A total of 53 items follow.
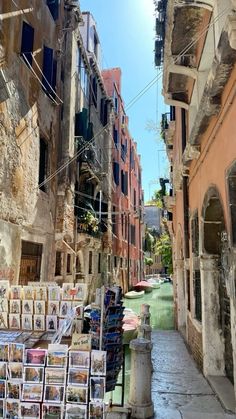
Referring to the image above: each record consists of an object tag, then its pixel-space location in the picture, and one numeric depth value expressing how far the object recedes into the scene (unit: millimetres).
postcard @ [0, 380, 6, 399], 3182
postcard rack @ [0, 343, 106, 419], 3096
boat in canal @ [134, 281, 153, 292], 31494
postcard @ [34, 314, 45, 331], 3846
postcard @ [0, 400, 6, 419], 3158
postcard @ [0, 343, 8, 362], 3229
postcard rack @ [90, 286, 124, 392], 3482
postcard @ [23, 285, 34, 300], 3951
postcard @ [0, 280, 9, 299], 3967
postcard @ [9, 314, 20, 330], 3909
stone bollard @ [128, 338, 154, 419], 4367
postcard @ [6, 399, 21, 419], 3146
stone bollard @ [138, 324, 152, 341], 5992
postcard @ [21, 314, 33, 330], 3873
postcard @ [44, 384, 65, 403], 3129
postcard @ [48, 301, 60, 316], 3867
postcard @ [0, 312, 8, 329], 3908
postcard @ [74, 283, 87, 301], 3870
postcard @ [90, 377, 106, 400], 3085
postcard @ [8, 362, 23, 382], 3186
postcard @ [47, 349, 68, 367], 3143
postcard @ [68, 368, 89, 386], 3115
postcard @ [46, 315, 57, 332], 3842
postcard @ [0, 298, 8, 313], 3922
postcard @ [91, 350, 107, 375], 3113
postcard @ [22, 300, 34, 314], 3893
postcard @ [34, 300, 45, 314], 3857
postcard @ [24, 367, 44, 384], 3156
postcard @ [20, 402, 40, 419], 3121
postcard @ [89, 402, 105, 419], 3057
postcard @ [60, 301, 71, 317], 3840
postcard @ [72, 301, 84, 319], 3750
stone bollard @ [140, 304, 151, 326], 7355
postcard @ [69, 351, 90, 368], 3133
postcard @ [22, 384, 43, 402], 3135
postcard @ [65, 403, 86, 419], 3074
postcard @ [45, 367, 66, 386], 3143
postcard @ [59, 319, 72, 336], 3503
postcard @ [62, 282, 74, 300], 3875
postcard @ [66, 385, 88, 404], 3092
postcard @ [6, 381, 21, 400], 3176
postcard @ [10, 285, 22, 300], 3984
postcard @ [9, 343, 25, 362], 3193
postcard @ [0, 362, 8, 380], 3205
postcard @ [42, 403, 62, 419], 3109
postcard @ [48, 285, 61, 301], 3913
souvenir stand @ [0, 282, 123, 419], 3100
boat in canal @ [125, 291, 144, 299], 27431
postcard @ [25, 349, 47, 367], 3172
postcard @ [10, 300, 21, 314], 3924
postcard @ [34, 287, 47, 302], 3934
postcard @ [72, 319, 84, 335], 3723
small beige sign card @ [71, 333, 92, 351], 3154
